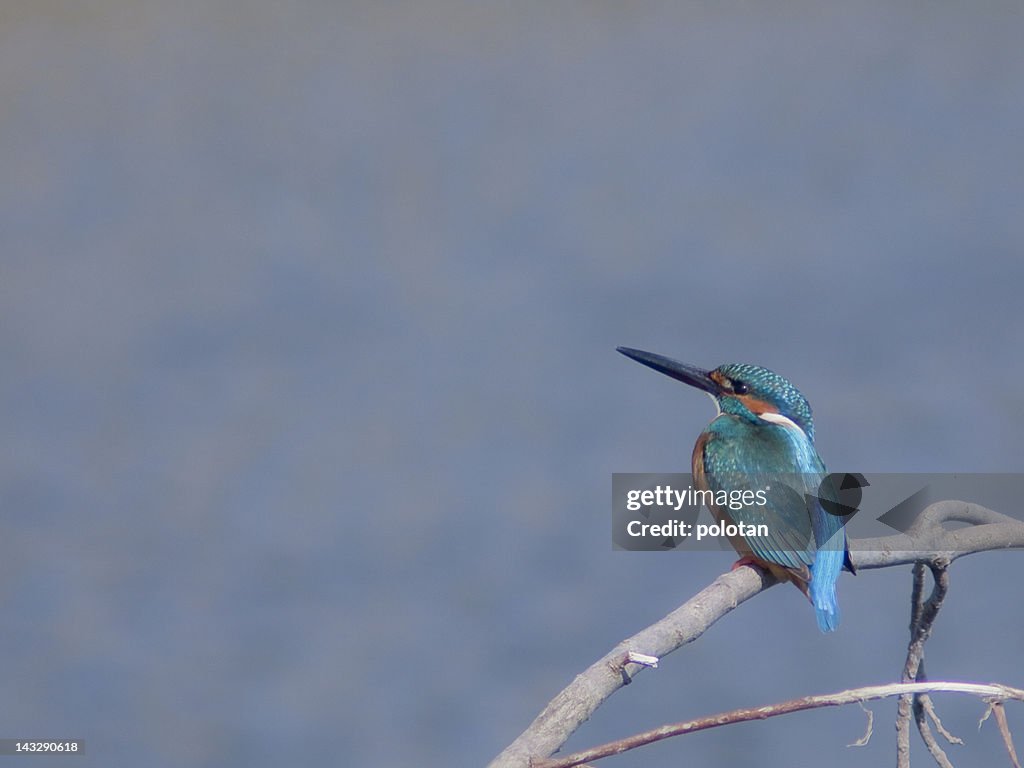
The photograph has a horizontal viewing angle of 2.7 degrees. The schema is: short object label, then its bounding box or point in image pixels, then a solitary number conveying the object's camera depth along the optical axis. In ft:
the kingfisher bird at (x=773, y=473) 26.19
